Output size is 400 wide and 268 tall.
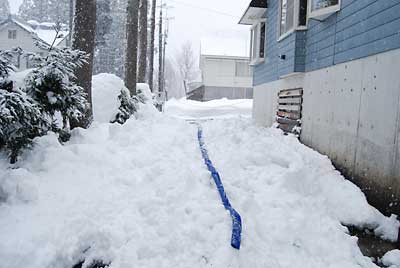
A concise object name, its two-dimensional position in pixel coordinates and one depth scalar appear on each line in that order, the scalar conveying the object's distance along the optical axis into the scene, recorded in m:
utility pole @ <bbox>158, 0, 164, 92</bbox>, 33.90
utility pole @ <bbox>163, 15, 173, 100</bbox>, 42.99
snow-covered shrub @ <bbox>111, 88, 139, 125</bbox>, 9.72
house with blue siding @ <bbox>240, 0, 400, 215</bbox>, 4.67
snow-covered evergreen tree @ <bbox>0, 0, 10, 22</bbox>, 73.69
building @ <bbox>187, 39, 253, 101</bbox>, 37.66
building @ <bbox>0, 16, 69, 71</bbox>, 41.19
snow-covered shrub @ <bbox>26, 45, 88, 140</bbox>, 4.80
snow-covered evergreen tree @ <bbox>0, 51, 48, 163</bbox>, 3.89
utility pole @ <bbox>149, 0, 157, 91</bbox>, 26.69
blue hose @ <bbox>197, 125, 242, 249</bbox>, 3.26
